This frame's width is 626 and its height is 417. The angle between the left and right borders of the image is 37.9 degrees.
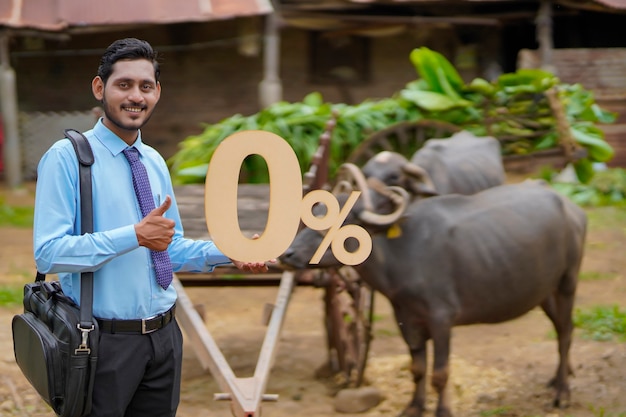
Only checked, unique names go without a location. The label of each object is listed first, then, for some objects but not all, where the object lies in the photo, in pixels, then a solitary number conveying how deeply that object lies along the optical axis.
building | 13.72
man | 2.42
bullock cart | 5.25
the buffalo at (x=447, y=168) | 5.37
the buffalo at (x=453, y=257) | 4.71
